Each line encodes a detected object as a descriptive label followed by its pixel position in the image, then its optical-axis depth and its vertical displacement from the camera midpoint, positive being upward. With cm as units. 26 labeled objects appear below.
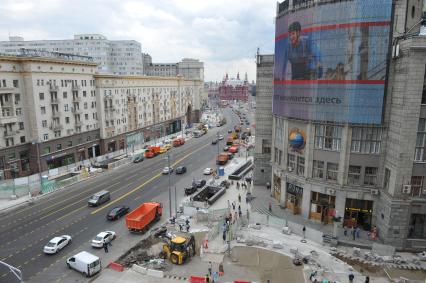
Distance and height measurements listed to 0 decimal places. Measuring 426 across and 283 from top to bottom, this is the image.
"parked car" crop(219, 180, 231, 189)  5897 -1822
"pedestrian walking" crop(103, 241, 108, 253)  3574 -1804
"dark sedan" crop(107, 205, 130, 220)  4450 -1793
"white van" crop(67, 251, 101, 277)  3092 -1739
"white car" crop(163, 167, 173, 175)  6875 -1846
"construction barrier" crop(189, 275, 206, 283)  2967 -1792
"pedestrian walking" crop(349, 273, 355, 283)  2953 -1765
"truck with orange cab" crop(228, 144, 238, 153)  9036 -1803
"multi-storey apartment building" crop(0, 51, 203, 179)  6288 -627
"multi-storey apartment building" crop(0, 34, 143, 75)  18412 +2227
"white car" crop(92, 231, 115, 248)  3666 -1776
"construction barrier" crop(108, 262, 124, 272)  3209 -1824
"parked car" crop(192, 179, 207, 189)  5938 -1824
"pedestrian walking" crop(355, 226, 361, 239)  3828 -1748
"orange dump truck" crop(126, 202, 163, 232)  4019 -1707
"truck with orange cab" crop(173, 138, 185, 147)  10206 -1813
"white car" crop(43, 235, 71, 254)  3509 -1770
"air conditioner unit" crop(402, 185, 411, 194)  3509 -1135
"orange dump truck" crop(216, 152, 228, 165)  7731 -1783
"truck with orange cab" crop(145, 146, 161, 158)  8575 -1787
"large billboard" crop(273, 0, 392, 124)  3675 +311
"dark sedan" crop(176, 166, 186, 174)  6912 -1826
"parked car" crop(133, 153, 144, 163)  8038 -1834
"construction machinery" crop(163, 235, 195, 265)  3297 -1718
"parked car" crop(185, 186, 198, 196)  5612 -1846
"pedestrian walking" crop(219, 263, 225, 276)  3130 -1812
